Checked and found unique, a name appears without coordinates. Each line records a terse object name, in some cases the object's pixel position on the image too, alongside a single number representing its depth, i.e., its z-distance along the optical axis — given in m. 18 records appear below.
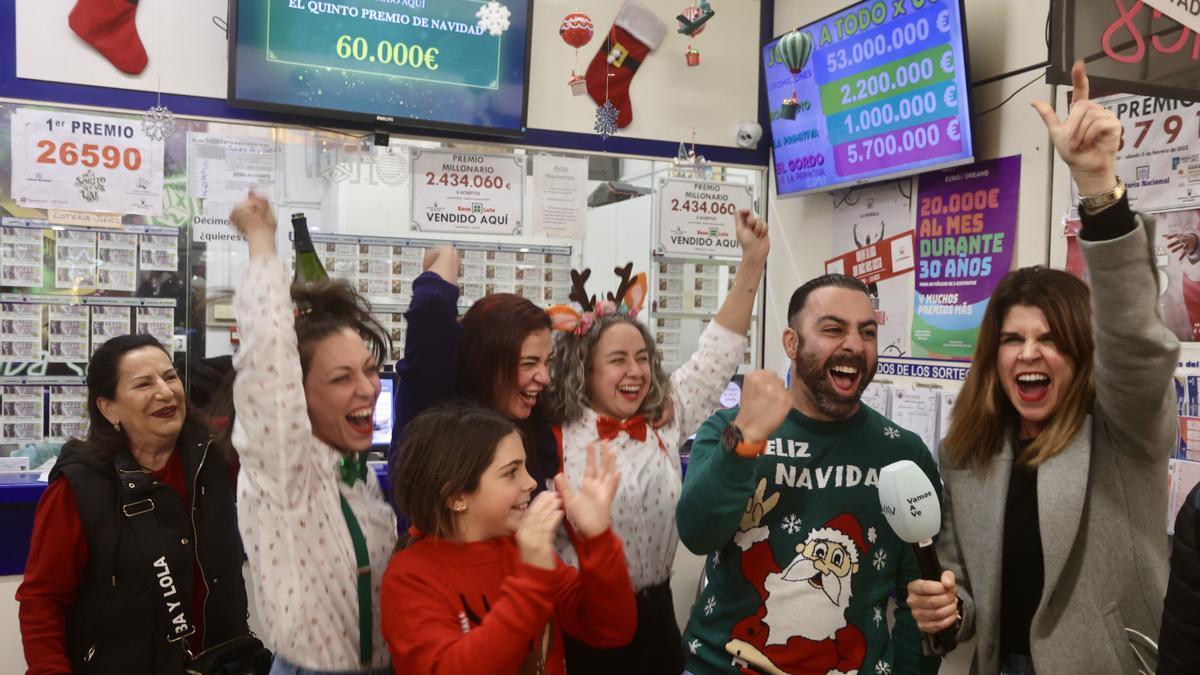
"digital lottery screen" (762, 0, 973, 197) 3.43
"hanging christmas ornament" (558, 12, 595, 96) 4.10
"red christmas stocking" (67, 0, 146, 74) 3.68
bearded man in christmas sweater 1.90
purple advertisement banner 3.46
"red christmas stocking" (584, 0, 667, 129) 4.47
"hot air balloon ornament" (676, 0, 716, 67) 4.13
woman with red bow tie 2.32
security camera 4.69
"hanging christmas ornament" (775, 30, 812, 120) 3.80
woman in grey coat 1.67
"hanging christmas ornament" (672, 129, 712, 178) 4.65
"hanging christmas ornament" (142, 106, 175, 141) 3.81
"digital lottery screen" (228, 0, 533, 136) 3.83
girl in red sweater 1.59
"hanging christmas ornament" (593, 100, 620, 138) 4.46
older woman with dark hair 2.29
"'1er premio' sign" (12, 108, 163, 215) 3.64
